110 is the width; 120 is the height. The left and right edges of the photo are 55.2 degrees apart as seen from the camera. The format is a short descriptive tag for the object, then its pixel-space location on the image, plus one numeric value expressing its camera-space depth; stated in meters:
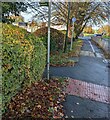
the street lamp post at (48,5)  3.29
